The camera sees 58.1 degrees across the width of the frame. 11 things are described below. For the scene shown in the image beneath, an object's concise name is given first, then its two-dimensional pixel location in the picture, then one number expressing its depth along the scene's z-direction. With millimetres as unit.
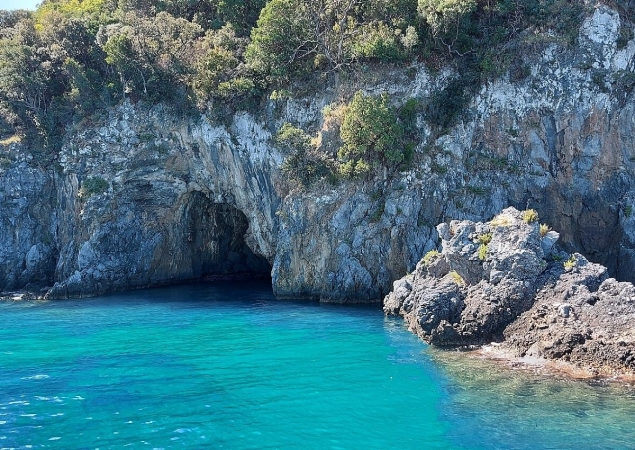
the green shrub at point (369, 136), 34719
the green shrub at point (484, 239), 27266
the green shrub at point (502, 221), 27391
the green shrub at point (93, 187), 41625
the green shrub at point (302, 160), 37000
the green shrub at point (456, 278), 27430
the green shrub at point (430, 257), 29605
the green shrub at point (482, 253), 26766
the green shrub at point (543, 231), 27891
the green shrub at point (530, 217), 27328
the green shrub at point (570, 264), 25781
